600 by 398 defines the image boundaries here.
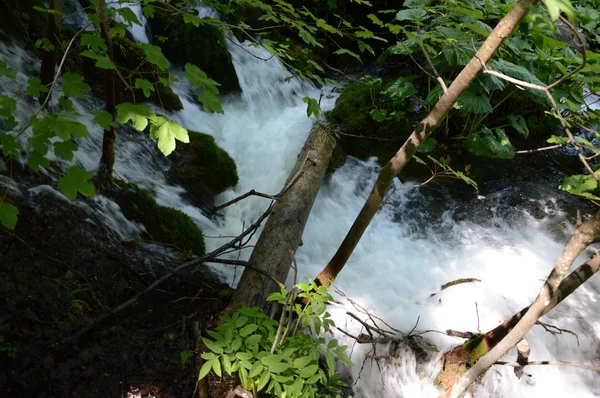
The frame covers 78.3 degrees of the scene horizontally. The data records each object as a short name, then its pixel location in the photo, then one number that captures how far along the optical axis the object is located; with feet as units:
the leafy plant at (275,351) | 5.43
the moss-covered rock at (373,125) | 17.48
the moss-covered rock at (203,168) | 13.04
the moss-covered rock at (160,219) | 9.97
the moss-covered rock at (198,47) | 19.26
